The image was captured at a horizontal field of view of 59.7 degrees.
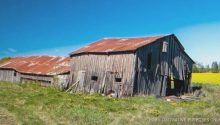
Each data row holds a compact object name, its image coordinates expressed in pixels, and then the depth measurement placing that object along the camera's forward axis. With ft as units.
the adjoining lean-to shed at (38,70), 71.74
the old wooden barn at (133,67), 57.66
